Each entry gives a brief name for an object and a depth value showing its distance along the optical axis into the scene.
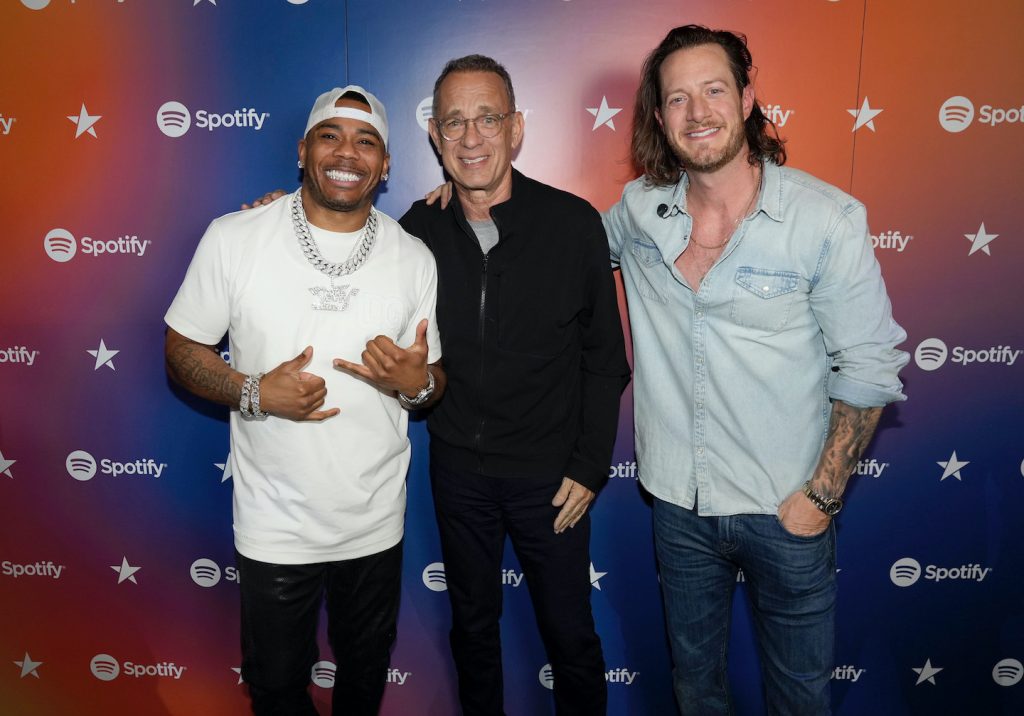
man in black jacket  2.05
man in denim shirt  1.73
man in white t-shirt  1.85
